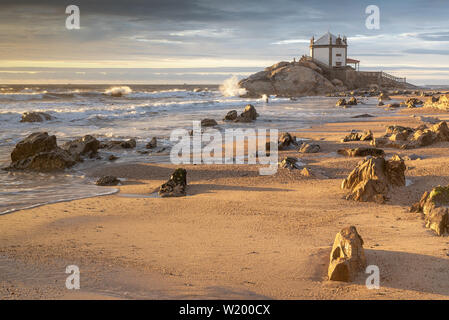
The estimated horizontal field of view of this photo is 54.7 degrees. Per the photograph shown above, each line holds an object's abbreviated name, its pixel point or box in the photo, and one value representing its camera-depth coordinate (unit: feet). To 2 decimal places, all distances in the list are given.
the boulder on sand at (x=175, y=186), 31.22
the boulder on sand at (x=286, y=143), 47.86
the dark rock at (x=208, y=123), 76.64
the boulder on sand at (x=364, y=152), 38.75
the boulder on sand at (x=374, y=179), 27.37
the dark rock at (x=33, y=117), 86.71
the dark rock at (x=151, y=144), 53.36
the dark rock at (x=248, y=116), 83.20
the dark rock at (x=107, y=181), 35.65
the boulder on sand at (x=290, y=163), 37.43
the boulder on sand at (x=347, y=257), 15.94
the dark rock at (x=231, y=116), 86.66
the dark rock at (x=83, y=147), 46.88
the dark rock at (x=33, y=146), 44.14
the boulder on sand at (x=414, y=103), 105.19
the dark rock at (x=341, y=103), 123.93
